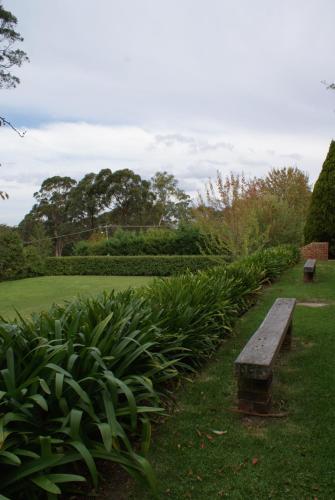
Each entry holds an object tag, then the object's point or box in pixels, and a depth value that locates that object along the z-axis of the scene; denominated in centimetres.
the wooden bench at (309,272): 875
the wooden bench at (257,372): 269
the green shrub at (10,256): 1756
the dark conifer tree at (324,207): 1284
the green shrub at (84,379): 183
